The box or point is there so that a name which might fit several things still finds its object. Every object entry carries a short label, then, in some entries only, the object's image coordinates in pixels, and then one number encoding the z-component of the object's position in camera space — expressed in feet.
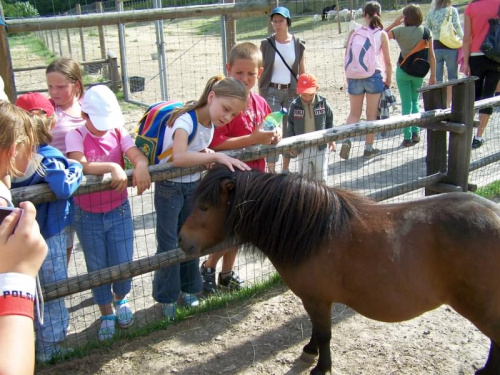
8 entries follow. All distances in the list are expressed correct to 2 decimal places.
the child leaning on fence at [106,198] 9.07
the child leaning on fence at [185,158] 9.09
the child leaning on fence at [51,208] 8.13
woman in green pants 22.56
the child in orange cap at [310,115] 14.26
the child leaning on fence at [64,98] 10.44
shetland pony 7.97
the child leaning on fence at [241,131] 10.26
